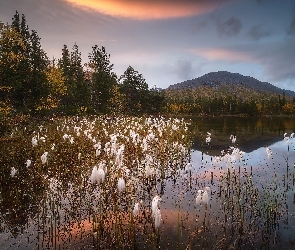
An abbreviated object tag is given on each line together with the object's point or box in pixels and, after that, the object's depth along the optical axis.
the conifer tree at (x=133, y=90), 66.31
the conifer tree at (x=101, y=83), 48.12
